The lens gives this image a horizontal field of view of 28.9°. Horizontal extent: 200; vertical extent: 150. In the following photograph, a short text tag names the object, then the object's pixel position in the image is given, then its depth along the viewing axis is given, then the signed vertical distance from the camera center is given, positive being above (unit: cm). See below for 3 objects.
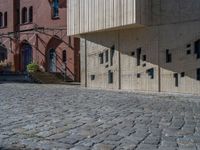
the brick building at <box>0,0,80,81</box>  3406 +400
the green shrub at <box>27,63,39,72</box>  3415 +105
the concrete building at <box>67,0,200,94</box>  1748 +189
